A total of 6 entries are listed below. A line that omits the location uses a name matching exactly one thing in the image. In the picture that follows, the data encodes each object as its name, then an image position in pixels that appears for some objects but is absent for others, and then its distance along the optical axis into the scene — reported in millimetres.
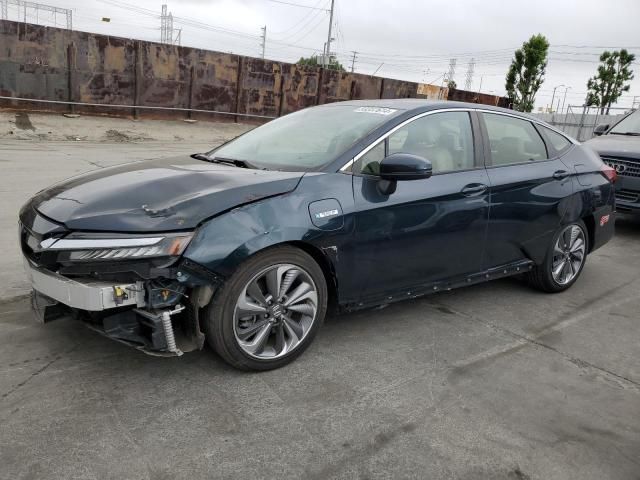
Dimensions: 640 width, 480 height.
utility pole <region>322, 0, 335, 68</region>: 46750
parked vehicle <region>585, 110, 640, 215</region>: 7465
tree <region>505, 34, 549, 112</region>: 30156
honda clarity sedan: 2805
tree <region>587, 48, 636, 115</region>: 34469
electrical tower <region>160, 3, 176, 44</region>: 64188
